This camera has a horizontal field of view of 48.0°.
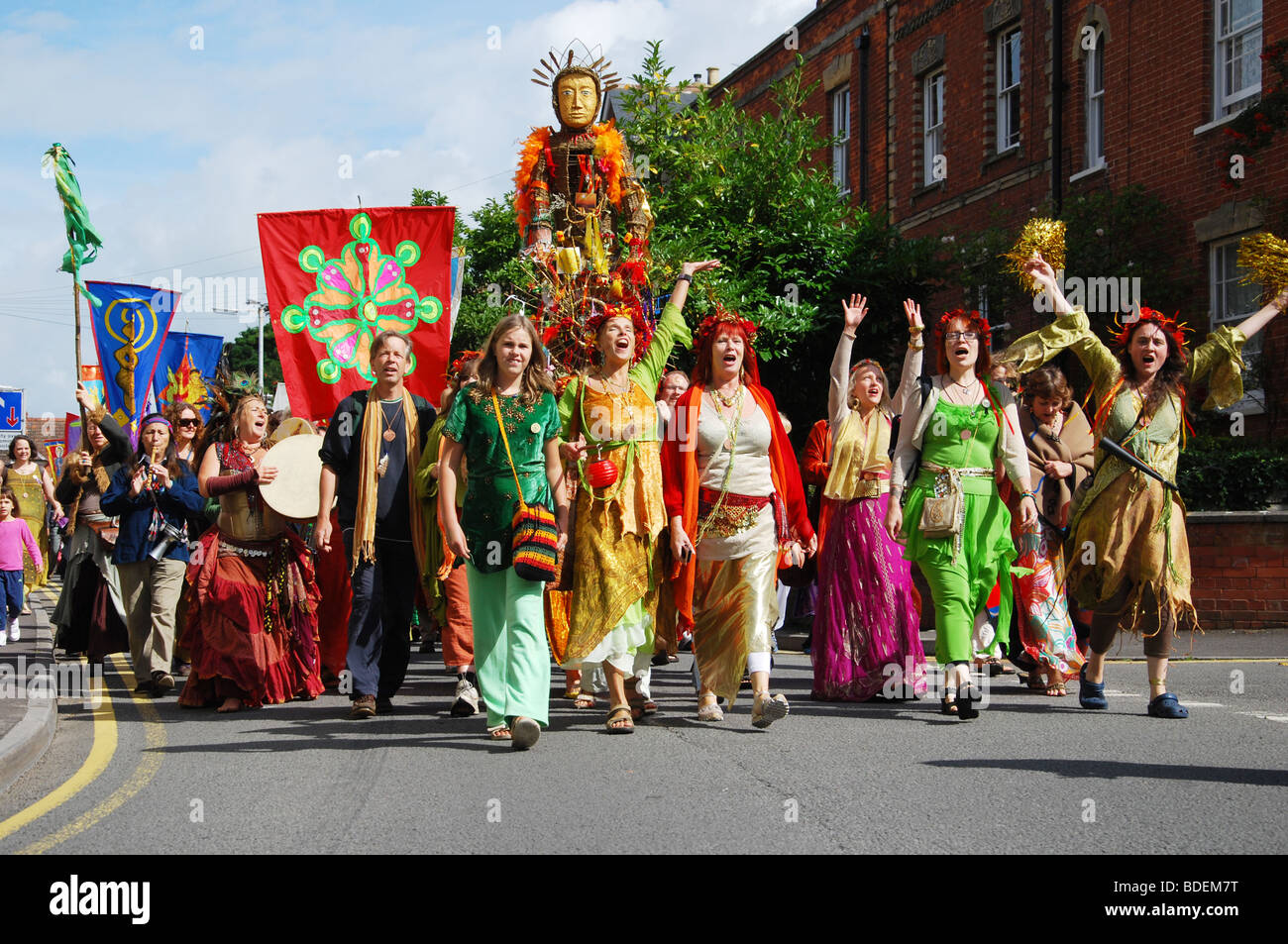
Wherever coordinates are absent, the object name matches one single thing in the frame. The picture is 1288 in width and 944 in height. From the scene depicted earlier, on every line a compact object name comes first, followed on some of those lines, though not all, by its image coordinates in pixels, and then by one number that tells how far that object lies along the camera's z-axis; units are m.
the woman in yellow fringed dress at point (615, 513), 7.28
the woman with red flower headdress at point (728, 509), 7.43
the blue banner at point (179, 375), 12.88
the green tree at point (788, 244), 16.53
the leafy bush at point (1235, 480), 14.05
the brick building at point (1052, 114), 17.89
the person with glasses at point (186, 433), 9.78
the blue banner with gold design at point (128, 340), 12.57
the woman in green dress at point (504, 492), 6.79
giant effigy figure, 10.42
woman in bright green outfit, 7.66
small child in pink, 14.15
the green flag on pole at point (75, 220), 11.25
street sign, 28.17
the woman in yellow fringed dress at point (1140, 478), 7.66
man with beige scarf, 7.85
